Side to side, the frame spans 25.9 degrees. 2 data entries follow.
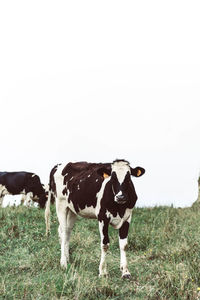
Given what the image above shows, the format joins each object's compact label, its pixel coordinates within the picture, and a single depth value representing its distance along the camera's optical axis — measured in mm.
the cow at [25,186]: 20625
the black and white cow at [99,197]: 7516
